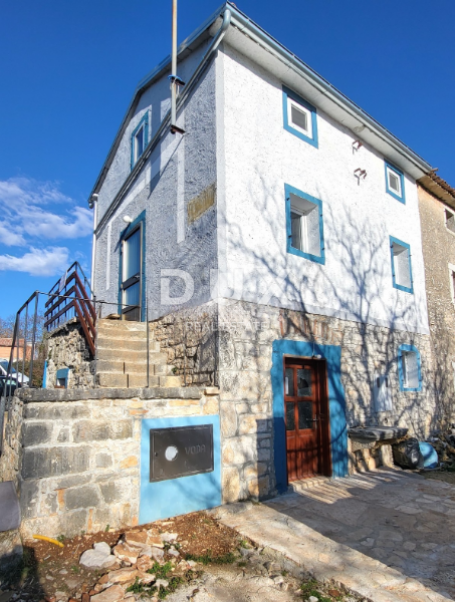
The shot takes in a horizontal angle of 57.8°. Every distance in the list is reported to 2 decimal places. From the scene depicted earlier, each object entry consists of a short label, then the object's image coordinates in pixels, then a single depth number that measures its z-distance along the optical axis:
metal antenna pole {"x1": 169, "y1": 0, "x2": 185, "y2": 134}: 6.76
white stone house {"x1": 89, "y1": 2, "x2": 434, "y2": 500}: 5.47
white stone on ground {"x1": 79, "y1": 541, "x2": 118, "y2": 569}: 3.34
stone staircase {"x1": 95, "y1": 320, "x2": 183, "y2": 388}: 5.52
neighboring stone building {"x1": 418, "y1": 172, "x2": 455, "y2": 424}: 9.62
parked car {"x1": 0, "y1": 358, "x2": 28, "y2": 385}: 12.96
